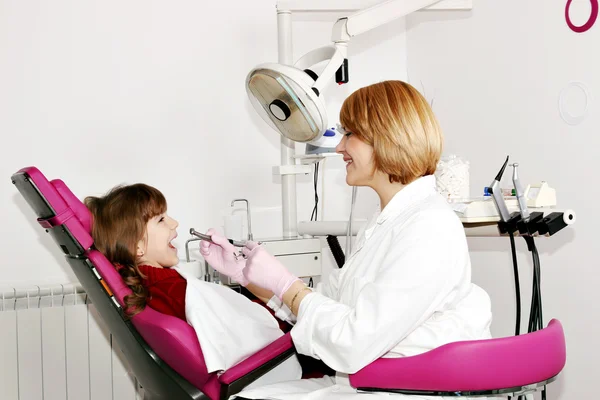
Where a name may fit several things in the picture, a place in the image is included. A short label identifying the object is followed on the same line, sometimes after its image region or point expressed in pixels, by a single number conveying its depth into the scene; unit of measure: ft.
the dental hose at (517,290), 6.61
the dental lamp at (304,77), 6.55
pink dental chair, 4.51
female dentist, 4.64
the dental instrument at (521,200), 6.14
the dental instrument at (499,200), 6.07
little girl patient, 5.97
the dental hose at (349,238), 7.40
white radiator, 8.08
